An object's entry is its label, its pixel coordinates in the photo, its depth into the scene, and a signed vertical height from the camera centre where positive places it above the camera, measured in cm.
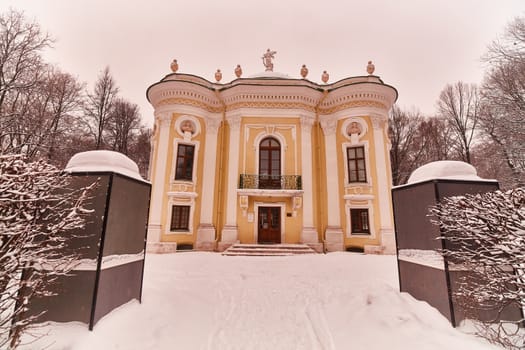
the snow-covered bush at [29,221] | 264 -1
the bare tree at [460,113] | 1761 +815
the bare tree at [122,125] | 1994 +787
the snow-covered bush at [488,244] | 304 -25
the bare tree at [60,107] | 1342 +674
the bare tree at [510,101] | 1164 +618
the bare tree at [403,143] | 2091 +704
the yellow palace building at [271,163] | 1277 +326
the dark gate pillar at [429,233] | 396 -15
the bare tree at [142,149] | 2253 +666
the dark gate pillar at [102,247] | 344 -39
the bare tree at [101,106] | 1766 +833
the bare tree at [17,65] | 1168 +733
